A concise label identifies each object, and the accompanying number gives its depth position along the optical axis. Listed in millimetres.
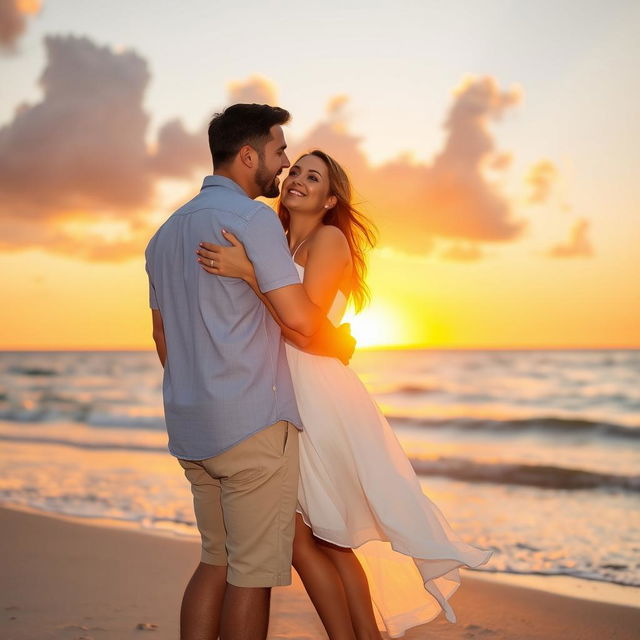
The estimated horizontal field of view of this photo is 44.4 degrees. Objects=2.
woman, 3160
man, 2564
